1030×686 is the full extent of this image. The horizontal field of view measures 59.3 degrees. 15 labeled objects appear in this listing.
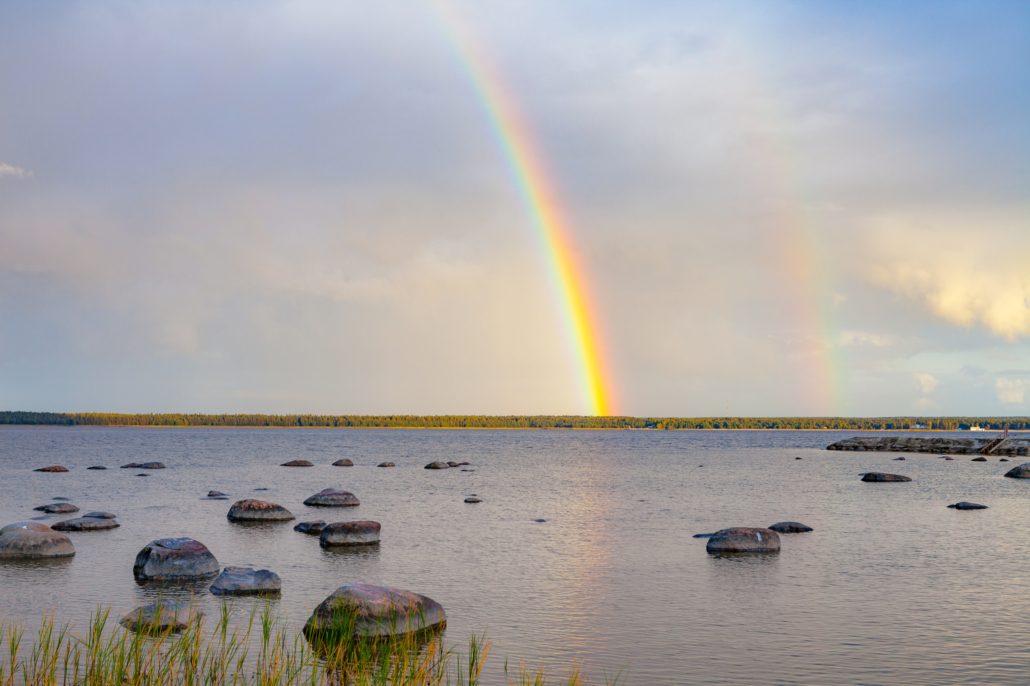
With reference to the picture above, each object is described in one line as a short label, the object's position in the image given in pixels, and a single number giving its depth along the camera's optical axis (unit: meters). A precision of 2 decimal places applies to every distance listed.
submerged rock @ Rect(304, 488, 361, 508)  46.66
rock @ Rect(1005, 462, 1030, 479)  76.94
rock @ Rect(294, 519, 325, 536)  34.31
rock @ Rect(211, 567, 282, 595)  21.77
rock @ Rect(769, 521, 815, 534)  35.41
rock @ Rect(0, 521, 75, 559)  27.42
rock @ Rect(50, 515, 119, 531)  34.12
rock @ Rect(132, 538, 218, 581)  23.89
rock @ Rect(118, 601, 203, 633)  17.05
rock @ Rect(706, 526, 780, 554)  29.27
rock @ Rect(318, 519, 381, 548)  30.62
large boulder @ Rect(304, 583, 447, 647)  17.22
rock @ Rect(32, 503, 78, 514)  40.28
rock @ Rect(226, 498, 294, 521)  37.59
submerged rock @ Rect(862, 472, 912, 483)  68.56
